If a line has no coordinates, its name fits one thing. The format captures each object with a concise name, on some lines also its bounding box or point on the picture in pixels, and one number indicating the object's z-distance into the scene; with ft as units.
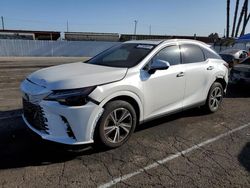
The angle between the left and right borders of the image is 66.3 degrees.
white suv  8.35
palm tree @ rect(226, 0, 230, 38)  93.42
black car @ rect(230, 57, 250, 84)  20.15
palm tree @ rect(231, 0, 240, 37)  96.27
